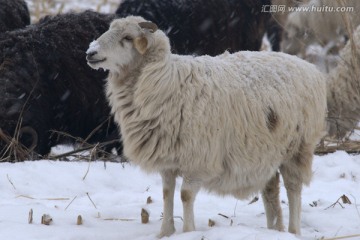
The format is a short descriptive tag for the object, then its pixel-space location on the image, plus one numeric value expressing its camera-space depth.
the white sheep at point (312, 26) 23.34
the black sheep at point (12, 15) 17.59
